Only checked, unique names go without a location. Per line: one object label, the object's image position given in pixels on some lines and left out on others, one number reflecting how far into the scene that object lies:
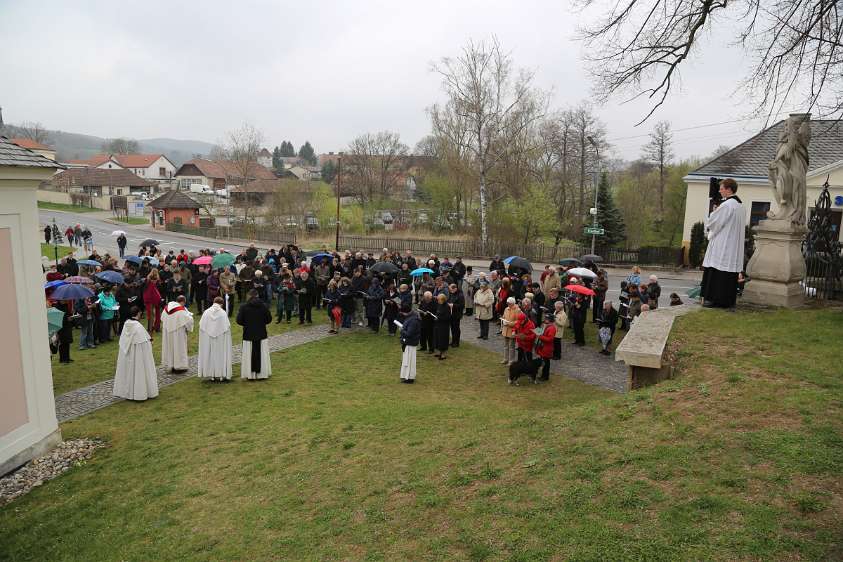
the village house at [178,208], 57.12
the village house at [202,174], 99.94
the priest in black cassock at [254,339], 12.15
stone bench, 8.08
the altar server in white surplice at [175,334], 12.65
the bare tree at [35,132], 110.81
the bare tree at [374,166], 66.38
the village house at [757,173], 28.16
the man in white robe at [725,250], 9.47
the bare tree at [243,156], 58.41
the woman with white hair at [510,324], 12.52
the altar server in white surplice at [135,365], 11.04
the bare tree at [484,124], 36.81
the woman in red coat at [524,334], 12.00
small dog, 11.88
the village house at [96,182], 85.88
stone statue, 9.92
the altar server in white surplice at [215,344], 12.00
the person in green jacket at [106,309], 15.31
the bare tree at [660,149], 55.75
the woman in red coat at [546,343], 12.11
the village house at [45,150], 78.78
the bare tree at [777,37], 9.01
